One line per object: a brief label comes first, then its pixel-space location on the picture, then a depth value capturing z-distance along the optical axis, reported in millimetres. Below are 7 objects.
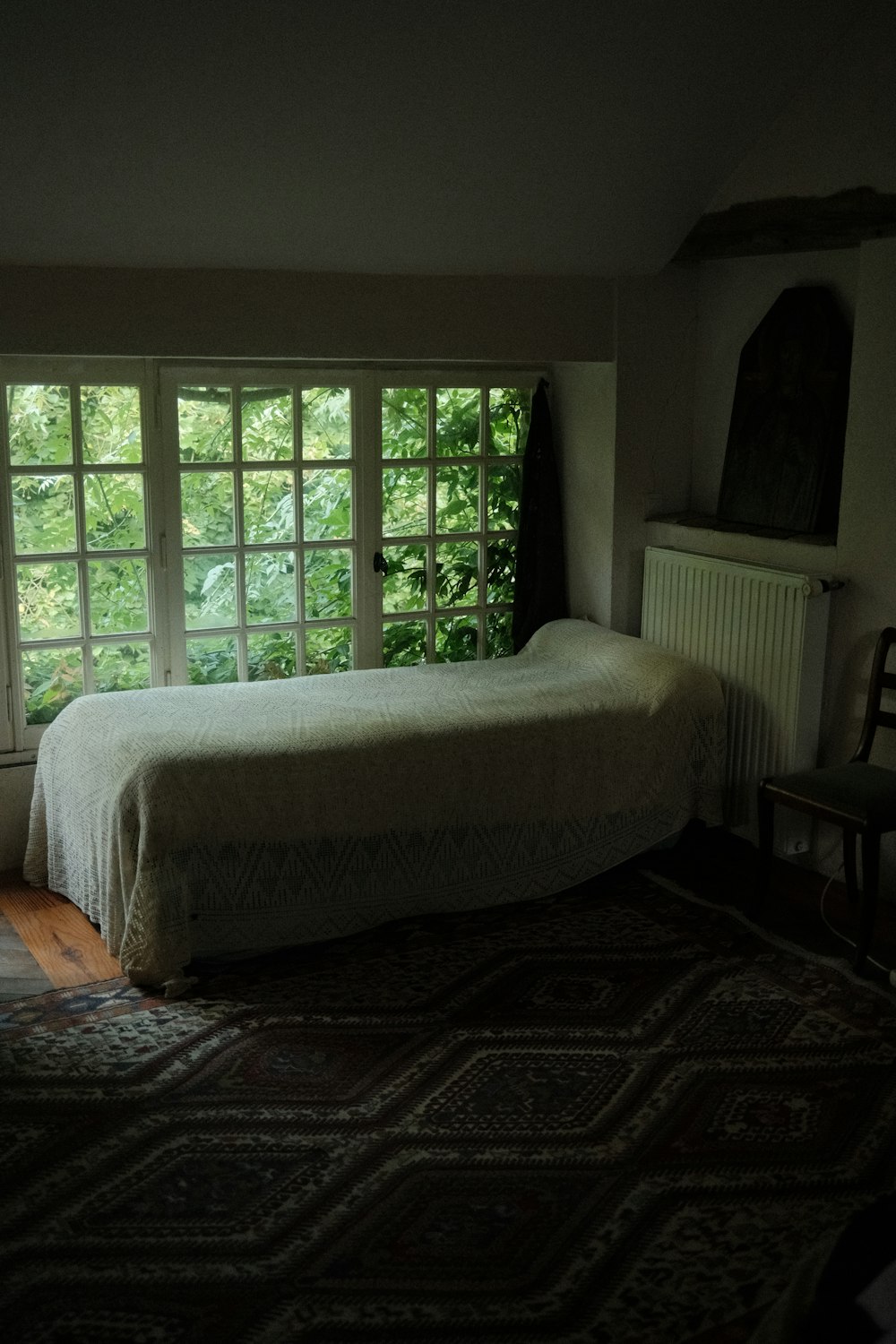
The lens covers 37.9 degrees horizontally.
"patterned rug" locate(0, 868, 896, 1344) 2471
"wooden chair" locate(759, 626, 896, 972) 3738
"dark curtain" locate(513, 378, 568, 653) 5246
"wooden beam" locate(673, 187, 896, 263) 4066
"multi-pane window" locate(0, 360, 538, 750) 4469
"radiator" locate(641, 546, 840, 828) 4383
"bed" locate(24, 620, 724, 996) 3717
